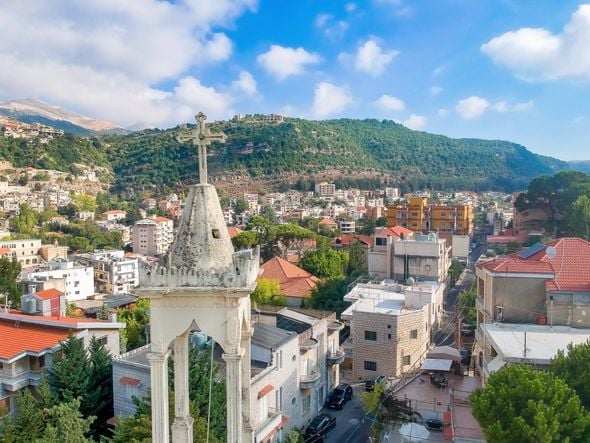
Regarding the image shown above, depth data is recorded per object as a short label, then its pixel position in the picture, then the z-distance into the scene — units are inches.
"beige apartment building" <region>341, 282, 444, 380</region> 1086.4
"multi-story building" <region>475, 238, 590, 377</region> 766.5
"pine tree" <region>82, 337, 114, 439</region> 741.3
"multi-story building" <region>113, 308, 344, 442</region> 720.3
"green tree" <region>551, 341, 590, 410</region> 542.6
